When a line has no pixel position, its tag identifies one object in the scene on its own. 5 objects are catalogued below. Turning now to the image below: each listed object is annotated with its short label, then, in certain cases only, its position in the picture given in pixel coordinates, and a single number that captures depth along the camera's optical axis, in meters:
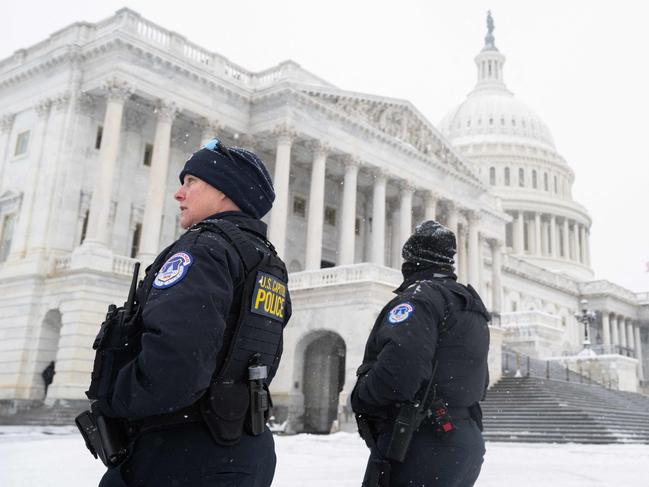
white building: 28.09
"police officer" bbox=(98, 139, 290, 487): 2.83
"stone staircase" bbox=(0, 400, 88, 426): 24.81
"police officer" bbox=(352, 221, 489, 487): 4.27
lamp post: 43.75
